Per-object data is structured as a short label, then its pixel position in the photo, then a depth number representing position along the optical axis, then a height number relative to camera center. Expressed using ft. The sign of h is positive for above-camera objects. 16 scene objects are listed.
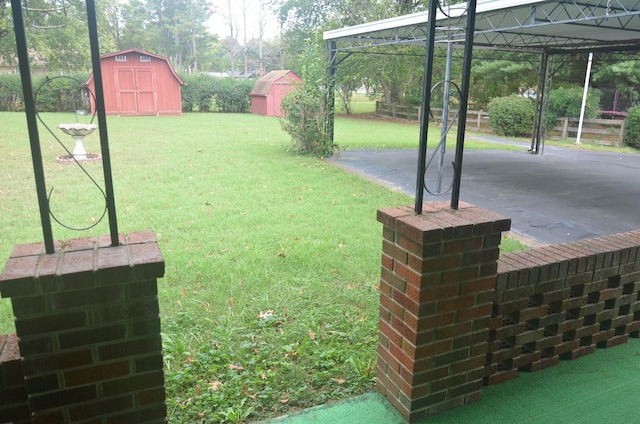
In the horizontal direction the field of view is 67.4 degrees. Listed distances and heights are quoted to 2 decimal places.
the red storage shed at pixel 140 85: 71.31 +1.86
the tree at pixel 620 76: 56.03 +2.96
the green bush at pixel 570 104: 54.95 -0.44
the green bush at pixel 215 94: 86.53 +0.63
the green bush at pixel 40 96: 73.10 +0.04
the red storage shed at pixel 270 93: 82.81 +0.84
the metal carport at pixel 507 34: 6.79 +4.45
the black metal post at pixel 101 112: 5.05 -0.16
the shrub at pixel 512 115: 57.36 -1.80
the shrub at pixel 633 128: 49.42 -2.80
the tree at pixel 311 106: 35.17 -0.57
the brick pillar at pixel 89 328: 4.83 -2.40
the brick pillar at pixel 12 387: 5.35 -3.21
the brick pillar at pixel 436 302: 6.48 -2.83
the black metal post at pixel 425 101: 6.44 -0.03
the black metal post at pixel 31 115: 4.77 -0.19
